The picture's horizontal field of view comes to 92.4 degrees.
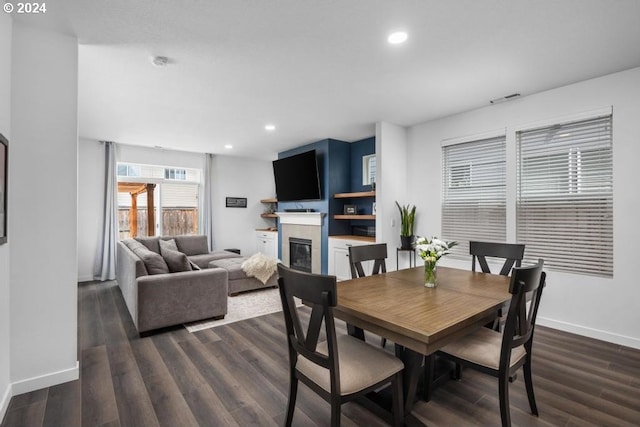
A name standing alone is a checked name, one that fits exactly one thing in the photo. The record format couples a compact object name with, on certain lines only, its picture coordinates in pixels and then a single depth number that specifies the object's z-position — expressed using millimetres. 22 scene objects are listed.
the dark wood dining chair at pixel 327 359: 1406
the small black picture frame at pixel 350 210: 5422
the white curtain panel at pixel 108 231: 5609
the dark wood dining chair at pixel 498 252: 2703
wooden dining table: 1421
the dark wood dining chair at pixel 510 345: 1598
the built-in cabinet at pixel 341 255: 4883
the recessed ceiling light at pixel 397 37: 2287
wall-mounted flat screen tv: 5547
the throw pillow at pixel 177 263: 3520
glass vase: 2223
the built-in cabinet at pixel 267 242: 6941
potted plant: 4410
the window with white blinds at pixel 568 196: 3027
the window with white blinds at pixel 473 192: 3779
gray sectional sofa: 3129
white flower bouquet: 2203
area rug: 3467
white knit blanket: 4672
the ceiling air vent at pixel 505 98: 3453
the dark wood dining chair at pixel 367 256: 2689
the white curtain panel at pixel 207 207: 6824
